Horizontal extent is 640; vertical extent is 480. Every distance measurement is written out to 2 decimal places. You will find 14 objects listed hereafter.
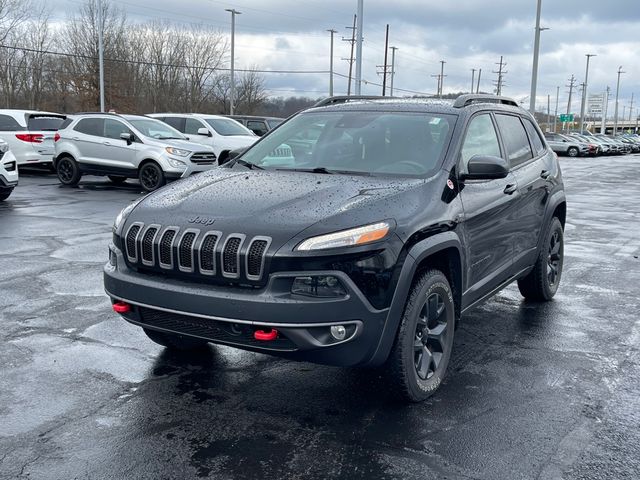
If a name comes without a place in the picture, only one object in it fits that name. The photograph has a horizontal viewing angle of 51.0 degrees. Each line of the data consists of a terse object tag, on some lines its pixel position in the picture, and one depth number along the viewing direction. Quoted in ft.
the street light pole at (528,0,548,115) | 110.22
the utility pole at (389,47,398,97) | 230.36
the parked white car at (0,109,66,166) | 57.21
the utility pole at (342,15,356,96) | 202.19
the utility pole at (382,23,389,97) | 205.26
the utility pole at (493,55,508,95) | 308.07
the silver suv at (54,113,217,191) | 48.98
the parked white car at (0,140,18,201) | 40.42
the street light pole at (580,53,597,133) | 248.32
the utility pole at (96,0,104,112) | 120.48
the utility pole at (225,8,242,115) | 166.09
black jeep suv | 11.18
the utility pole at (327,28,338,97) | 198.80
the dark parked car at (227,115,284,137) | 73.92
